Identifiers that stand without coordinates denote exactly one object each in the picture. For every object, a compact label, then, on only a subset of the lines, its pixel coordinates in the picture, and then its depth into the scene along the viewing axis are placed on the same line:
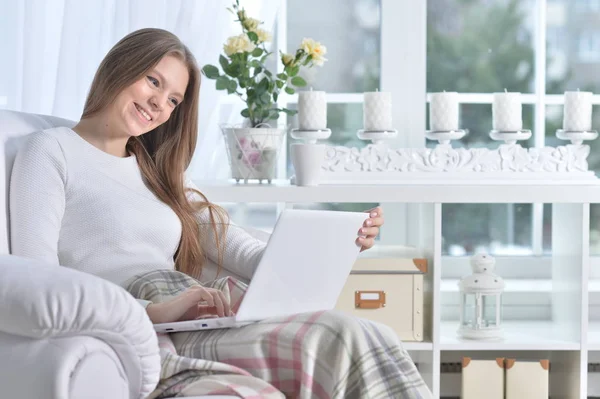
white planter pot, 2.53
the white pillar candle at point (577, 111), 2.66
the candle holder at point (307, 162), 2.46
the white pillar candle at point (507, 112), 2.65
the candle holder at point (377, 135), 2.66
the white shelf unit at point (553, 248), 2.43
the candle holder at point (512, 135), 2.65
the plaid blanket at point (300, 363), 1.45
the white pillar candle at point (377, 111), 2.66
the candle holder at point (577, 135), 2.66
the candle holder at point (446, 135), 2.66
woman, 1.82
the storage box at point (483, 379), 2.56
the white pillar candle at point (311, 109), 2.65
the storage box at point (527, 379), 2.55
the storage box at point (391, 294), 2.52
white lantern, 2.58
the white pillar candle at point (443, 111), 2.65
